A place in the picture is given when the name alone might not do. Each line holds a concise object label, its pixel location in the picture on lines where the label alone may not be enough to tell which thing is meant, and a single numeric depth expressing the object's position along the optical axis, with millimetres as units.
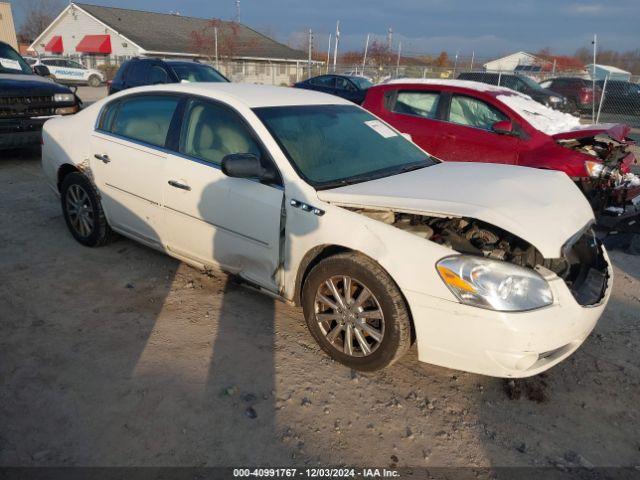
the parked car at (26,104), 7398
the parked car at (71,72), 27517
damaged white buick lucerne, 2604
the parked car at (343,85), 14625
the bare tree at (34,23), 66750
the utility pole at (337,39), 36812
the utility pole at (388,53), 42531
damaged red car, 5859
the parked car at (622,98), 19562
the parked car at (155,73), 9727
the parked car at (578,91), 19266
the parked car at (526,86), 15547
